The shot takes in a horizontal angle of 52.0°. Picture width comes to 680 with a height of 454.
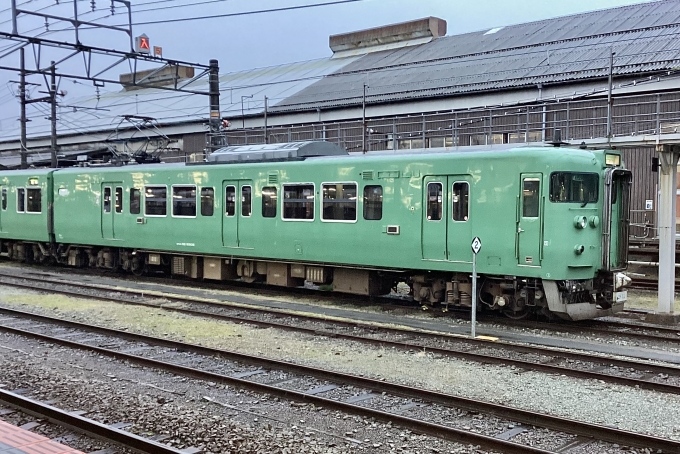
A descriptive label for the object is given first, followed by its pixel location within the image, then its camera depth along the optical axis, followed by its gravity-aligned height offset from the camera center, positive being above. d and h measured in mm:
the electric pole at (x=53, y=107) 29625 +4360
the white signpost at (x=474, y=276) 11562 -1191
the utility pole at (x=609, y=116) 13992 +1988
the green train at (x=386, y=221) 12469 -342
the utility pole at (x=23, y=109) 30844 +4589
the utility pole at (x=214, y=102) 23109 +3458
